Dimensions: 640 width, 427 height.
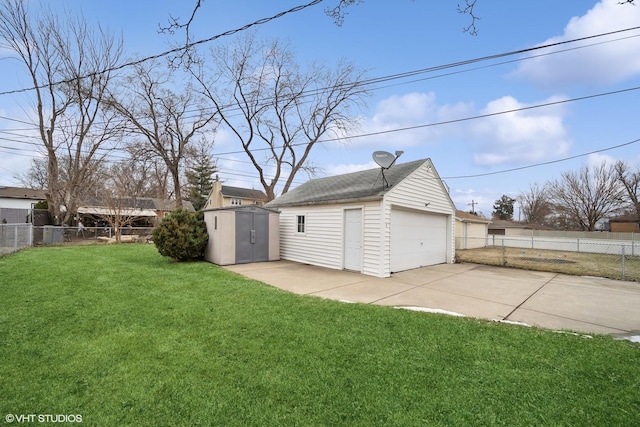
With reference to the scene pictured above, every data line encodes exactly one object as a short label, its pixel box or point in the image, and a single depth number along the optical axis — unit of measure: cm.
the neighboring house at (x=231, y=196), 3578
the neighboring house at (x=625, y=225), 3300
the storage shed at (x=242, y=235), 1030
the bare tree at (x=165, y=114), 2244
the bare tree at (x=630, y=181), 2911
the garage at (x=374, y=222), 912
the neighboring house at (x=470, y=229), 2361
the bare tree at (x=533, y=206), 4637
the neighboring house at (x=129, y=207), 1910
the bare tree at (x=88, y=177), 1984
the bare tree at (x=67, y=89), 1672
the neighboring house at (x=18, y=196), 3475
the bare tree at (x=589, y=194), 2941
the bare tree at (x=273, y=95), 2180
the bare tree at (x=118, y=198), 1870
